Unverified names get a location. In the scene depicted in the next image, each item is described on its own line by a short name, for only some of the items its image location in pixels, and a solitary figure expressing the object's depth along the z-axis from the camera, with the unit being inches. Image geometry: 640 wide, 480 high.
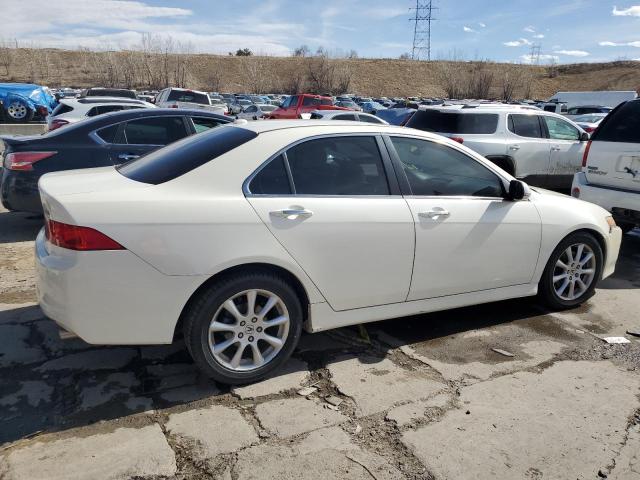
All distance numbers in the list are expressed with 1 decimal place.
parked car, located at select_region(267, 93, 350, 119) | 853.8
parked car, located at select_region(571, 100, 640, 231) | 240.4
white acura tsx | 115.6
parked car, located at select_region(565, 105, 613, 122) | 1079.6
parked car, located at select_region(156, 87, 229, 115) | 829.2
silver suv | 361.7
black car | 244.1
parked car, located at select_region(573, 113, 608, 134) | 815.5
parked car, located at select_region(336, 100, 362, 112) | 1268.0
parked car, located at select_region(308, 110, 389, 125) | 658.2
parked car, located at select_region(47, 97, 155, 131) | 448.1
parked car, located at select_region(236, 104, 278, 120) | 1040.8
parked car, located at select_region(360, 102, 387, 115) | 1437.0
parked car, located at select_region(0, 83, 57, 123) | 712.4
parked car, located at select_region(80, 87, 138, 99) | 920.6
